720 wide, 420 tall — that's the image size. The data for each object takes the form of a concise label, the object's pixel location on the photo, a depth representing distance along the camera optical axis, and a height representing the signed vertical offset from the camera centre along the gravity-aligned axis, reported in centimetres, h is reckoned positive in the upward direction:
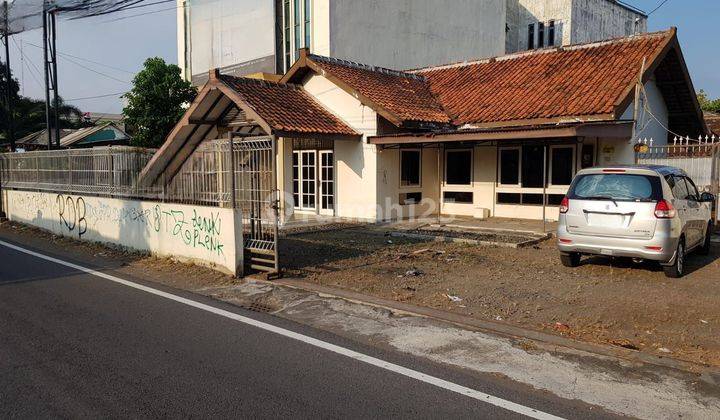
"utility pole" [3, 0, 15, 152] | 2123 +419
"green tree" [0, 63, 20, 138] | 3531 +424
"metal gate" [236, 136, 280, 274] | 929 -48
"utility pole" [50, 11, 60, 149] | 1995 +422
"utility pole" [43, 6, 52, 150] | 1984 +383
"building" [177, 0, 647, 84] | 2605 +738
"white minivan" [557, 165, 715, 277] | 820 -71
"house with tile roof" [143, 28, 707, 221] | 1455 +134
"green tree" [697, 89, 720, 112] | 3466 +424
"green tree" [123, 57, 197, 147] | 2341 +291
